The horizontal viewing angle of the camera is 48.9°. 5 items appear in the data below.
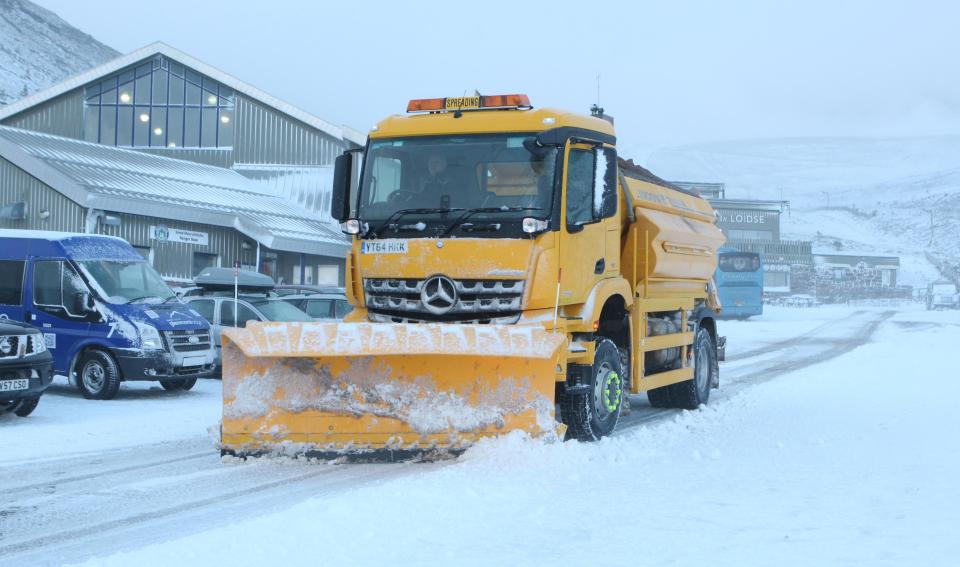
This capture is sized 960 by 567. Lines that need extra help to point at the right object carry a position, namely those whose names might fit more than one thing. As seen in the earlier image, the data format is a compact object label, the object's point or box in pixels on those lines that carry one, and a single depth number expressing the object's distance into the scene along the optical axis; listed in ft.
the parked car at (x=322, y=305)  64.49
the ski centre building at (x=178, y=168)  92.38
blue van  46.62
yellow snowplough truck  28.17
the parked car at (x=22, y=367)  37.58
